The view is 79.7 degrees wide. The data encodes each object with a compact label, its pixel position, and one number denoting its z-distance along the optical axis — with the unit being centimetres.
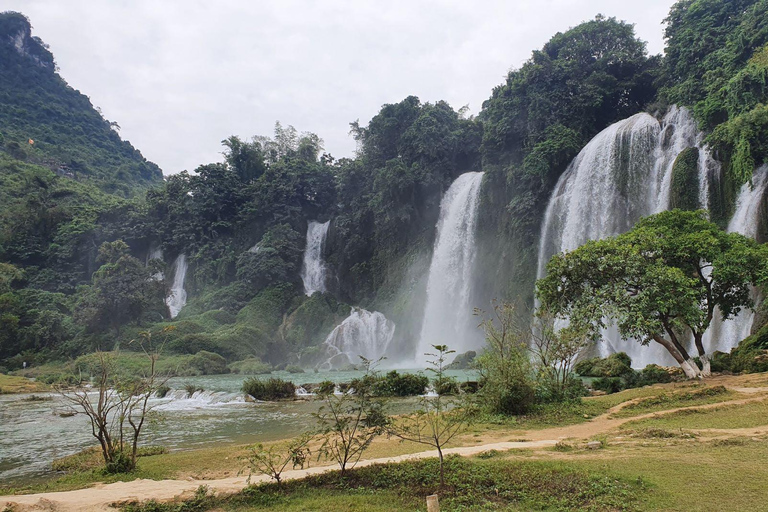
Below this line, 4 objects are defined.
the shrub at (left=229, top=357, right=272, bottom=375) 3475
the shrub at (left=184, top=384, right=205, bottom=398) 2218
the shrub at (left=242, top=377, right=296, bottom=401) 1991
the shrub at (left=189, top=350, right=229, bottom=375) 3469
